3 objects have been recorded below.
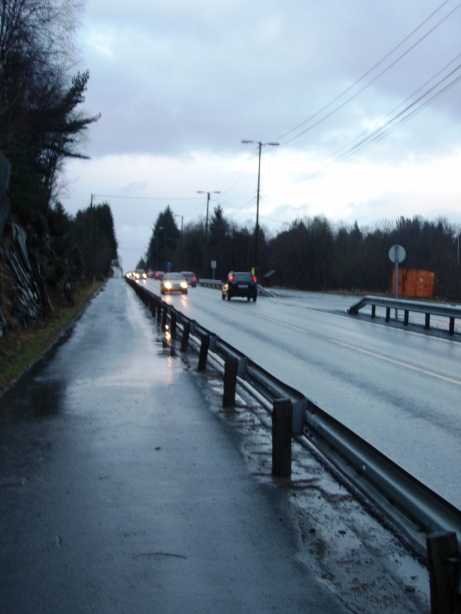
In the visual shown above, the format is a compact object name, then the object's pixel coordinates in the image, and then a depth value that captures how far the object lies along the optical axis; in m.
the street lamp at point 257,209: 53.04
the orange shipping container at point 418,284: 43.59
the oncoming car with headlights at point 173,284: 52.84
